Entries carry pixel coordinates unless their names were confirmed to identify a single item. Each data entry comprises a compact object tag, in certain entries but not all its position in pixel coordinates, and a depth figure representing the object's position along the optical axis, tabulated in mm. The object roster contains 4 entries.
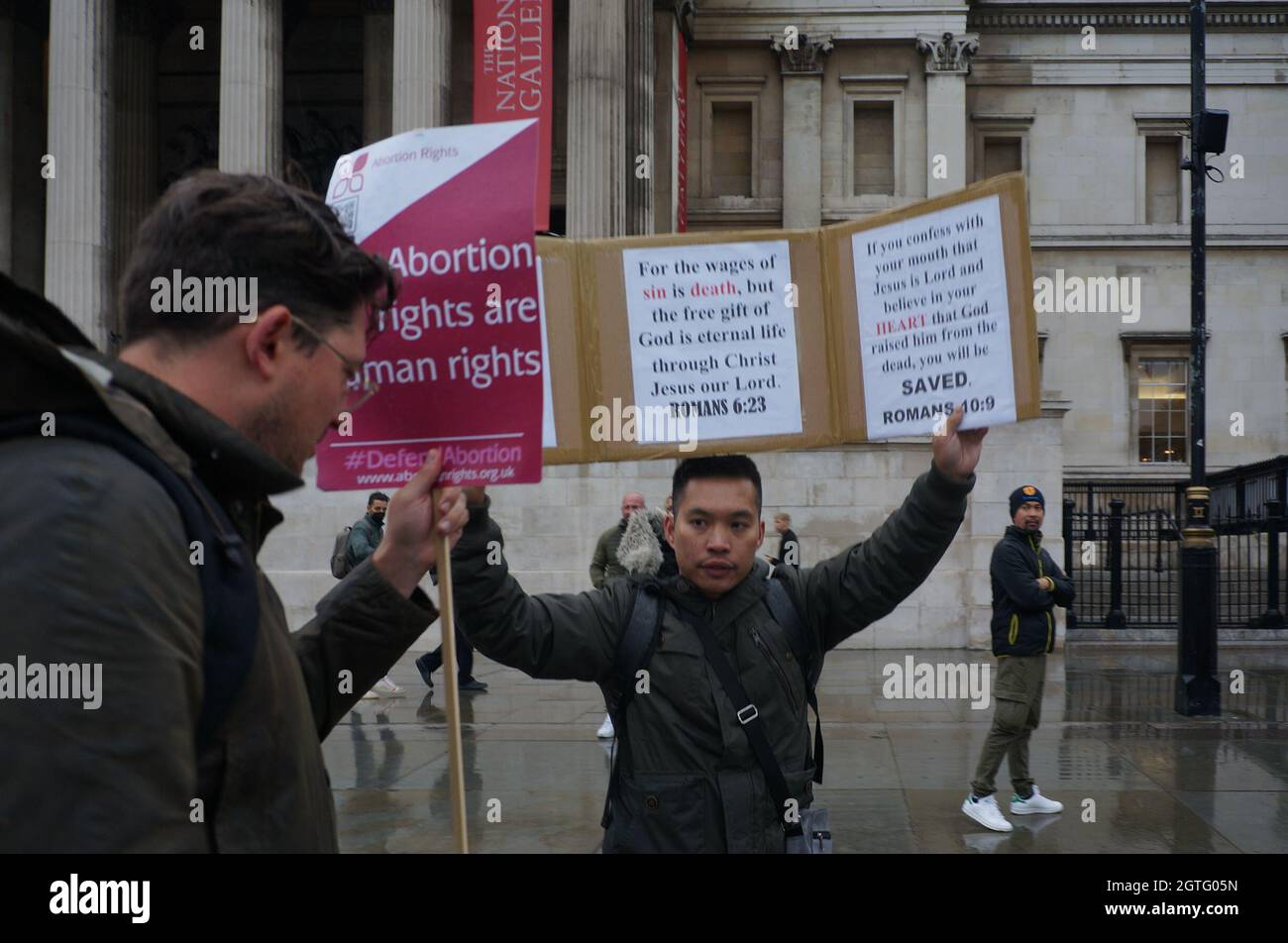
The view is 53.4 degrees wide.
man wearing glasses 1337
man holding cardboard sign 3326
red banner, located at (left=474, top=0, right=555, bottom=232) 24172
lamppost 12188
